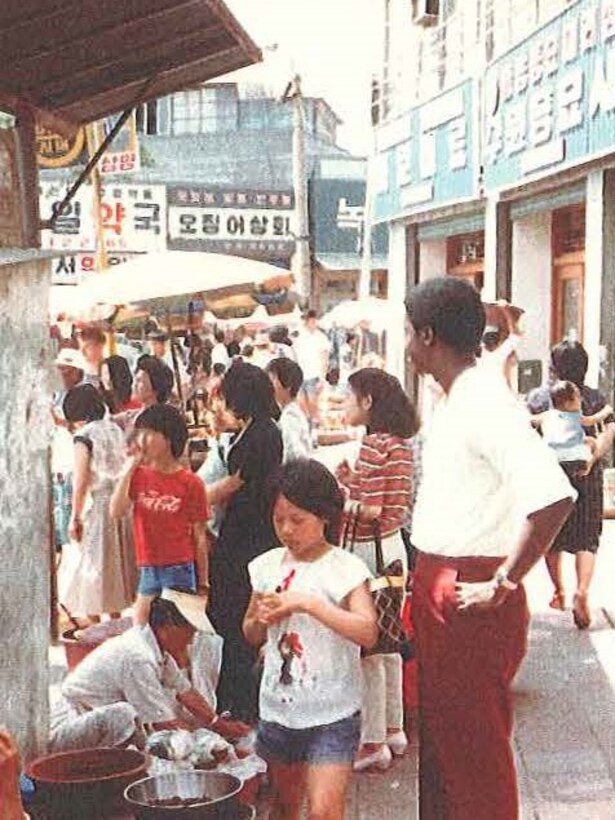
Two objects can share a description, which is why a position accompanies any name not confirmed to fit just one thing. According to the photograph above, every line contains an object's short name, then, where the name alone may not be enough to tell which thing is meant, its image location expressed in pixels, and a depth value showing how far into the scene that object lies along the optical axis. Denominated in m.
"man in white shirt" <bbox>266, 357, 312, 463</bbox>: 7.42
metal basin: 4.54
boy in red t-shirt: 6.61
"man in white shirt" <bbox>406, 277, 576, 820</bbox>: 3.91
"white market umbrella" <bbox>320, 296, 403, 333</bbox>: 23.36
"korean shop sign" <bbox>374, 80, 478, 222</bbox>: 17.98
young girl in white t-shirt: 4.18
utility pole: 24.08
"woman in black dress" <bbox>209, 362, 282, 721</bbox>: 5.93
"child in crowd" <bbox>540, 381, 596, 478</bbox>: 8.40
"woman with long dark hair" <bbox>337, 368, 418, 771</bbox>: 5.79
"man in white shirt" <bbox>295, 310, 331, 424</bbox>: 19.80
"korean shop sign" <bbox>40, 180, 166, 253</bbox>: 32.28
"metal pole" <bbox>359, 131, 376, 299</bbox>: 23.42
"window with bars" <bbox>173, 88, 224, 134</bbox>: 43.47
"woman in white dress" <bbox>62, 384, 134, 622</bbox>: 7.93
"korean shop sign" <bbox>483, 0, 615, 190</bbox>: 12.81
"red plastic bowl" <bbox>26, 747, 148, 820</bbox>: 4.71
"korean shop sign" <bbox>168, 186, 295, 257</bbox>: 37.03
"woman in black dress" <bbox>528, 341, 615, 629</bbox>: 8.40
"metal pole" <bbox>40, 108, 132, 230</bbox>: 5.00
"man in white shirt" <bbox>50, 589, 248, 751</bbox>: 5.68
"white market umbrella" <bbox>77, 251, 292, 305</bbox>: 10.57
